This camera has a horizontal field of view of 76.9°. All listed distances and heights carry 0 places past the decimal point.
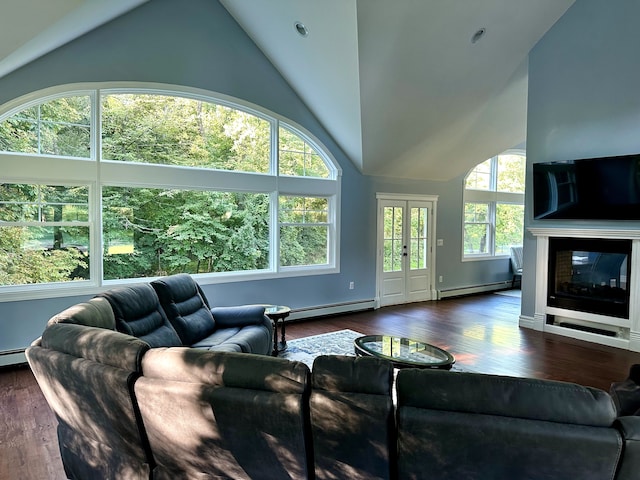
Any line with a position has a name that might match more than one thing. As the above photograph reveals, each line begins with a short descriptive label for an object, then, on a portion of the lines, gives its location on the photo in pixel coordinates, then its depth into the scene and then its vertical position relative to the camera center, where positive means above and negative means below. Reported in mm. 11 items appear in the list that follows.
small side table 4301 -932
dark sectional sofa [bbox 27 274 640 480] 1339 -699
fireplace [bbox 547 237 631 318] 5047 -551
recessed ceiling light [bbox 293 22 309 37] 4644 +2356
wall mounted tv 4785 +568
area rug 4468 -1369
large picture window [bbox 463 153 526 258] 8586 +591
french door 7164 -334
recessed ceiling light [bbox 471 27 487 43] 4785 +2372
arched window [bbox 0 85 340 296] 4152 +473
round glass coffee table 3233 -1052
